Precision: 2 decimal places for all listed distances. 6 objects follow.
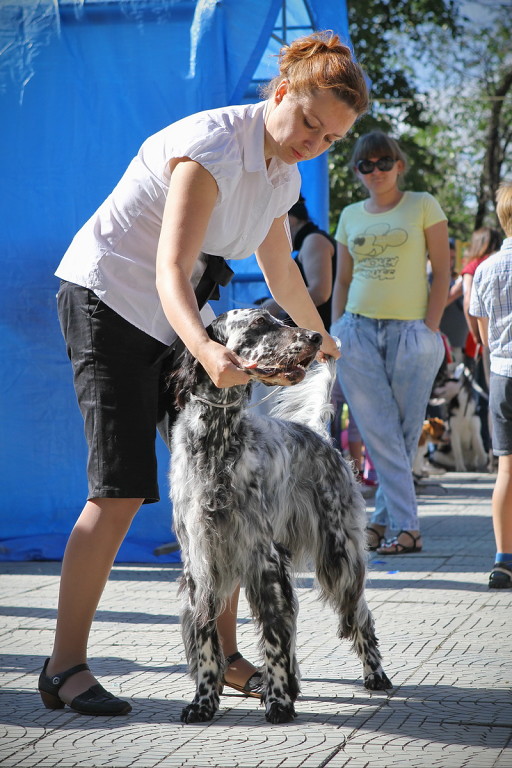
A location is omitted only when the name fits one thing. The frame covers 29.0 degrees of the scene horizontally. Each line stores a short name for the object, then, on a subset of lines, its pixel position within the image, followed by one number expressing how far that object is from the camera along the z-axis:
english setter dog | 3.21
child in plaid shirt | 5.48
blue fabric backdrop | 6.15
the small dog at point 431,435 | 11.03
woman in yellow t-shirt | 6.47
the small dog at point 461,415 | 11.40
